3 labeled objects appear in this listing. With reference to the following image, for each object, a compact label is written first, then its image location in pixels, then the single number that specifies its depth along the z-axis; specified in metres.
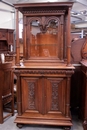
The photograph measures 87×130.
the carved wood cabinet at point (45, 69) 1.52
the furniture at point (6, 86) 1.66
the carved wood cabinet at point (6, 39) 3.86
